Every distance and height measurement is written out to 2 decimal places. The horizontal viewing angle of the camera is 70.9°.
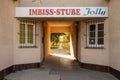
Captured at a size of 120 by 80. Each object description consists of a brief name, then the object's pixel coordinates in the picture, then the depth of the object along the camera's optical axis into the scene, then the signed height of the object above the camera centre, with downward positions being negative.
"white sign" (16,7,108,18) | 4.15 +1.34
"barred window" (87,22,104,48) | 4.42 +0.26
